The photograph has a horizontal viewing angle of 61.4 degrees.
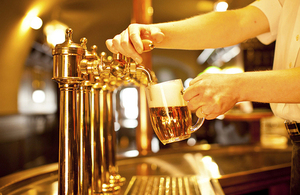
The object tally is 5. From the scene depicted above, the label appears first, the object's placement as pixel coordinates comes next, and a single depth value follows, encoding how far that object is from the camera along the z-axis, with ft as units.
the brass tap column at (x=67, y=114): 1.99
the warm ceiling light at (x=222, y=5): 13.45
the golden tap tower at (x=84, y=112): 2.01
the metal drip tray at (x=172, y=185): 2.66
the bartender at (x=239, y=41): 2.13
